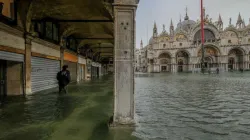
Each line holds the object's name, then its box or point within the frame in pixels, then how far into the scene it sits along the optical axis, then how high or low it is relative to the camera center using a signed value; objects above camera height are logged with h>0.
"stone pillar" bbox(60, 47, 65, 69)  15.46 +1.36
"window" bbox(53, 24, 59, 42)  14.69 +3.19
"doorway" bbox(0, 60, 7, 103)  9.58 -0.30
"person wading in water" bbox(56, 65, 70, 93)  10.76 -0.39
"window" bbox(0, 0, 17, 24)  8.34 +2.97
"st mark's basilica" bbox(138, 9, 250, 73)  77.19 +9.97
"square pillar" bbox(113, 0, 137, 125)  4.71 +0.16
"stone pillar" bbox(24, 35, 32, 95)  10.02 +0.42
